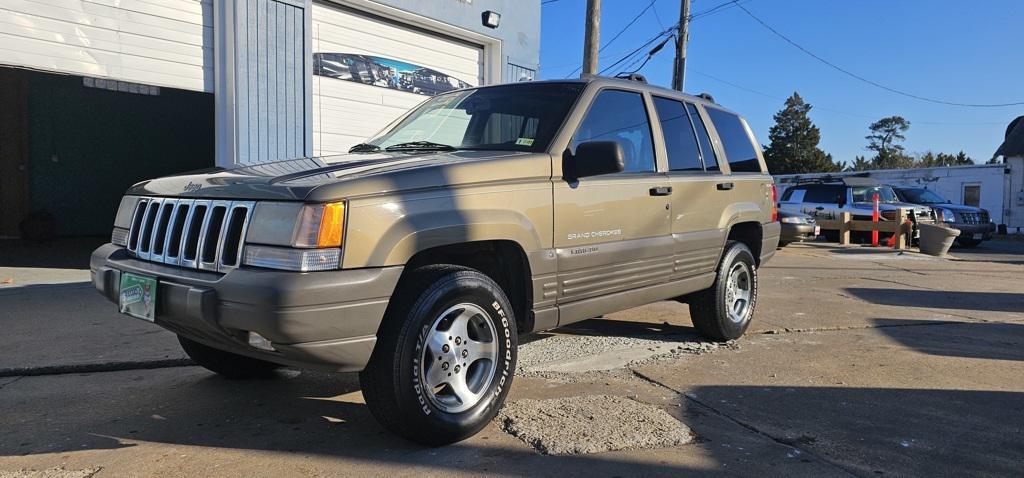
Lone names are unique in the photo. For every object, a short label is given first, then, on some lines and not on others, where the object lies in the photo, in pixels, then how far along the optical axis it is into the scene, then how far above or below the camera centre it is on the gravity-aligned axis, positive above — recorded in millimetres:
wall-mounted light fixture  11352 +3082
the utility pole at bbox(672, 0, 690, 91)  18203 +4362
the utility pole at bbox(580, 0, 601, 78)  11117 +2795
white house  26328 +954
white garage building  7543 +1700
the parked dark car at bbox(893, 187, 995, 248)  17344 -371
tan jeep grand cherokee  2717 -225
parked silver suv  16614 +108
